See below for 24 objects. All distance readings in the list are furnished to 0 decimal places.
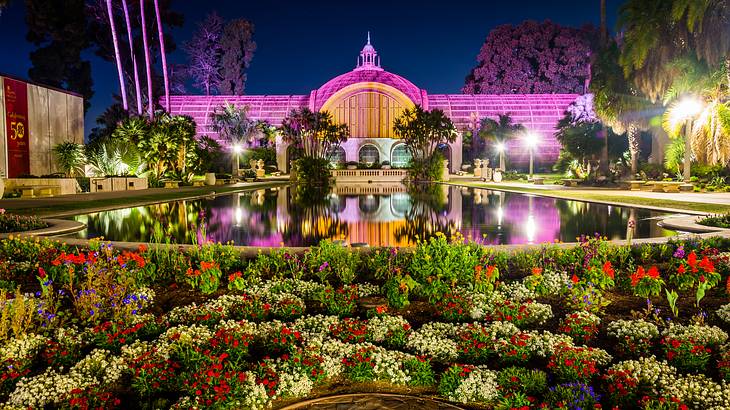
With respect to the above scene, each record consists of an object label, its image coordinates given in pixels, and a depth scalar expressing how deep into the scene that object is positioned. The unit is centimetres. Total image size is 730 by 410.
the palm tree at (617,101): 3105
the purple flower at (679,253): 655
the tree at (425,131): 4469
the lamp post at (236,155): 4471
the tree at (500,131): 5591
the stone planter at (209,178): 3719
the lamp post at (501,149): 4991
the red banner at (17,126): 2691
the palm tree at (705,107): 2542
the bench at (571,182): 3433
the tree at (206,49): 7125
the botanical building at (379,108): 6147
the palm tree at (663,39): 2408
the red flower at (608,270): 584
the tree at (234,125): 5334
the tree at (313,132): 4788
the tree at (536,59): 7206
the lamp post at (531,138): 4057
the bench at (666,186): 2691
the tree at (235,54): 7112
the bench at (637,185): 2912
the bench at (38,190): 2389
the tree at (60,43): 4928
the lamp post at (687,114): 2525
